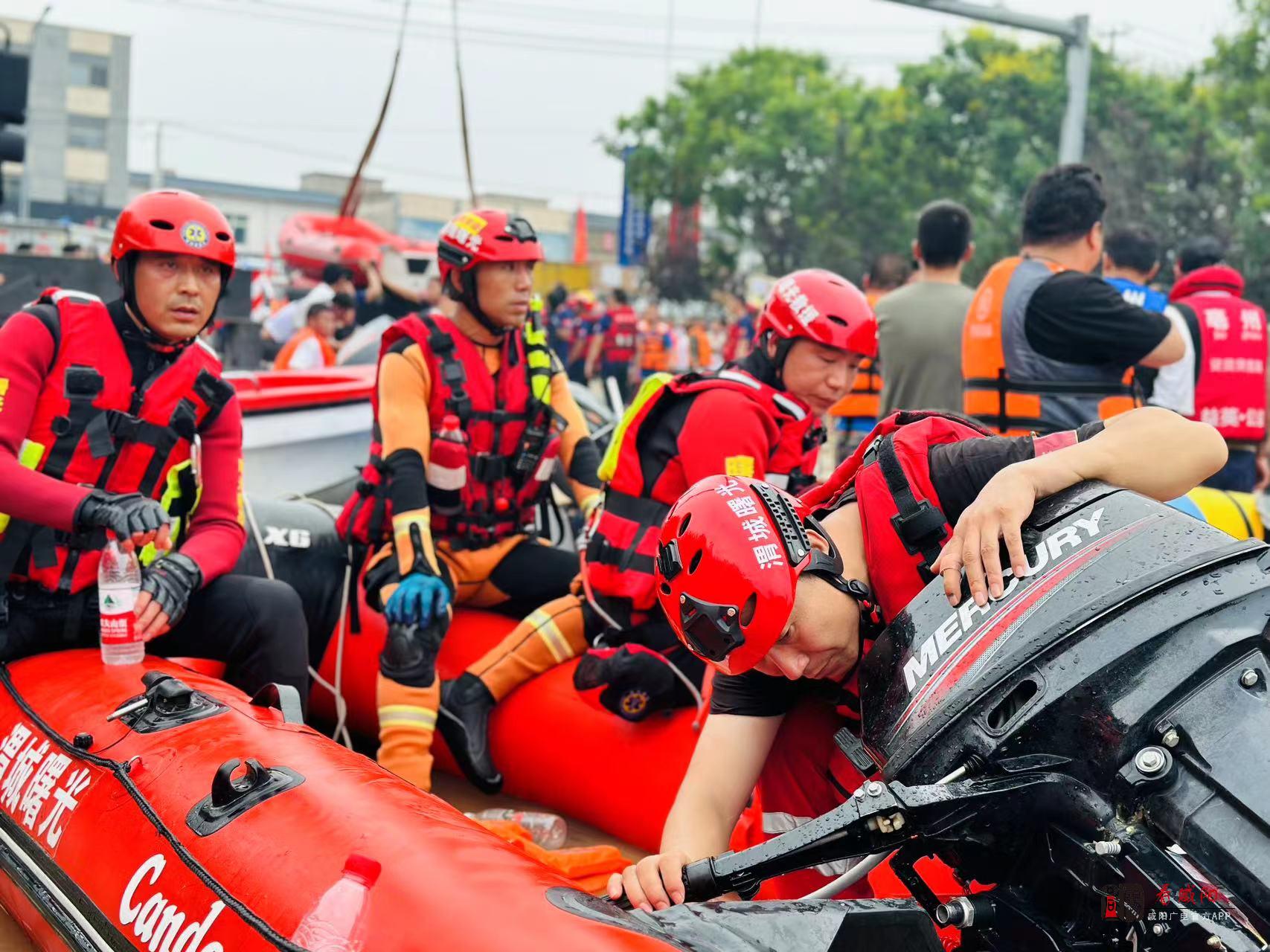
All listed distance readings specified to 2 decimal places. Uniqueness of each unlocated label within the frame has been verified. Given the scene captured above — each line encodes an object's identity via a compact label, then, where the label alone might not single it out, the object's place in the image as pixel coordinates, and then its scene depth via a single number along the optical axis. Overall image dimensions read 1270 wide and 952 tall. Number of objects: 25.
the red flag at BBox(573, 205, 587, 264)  43.41
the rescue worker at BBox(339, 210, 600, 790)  4.28
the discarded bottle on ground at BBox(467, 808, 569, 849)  4.08
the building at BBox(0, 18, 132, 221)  61.28
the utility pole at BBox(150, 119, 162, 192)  57.68
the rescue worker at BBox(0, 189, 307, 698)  3.59
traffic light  7.55
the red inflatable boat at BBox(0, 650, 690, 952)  2.12
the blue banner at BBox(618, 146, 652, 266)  40.19
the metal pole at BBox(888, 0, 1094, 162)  10.77
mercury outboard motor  1.65
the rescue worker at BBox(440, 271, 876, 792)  3.84
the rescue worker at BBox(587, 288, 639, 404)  19.31
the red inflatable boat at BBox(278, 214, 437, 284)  18.78
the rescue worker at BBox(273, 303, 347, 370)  10.16
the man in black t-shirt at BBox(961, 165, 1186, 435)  4.57
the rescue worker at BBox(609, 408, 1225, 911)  2.10
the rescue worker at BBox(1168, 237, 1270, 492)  5.62
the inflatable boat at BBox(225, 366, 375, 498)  6.63
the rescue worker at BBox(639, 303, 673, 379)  21.34
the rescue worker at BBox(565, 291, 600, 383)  21.23
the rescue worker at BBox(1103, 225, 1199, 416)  5.45
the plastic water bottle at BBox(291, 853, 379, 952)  2.11
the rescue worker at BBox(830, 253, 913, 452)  7.63
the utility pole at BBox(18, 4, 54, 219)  41.61
